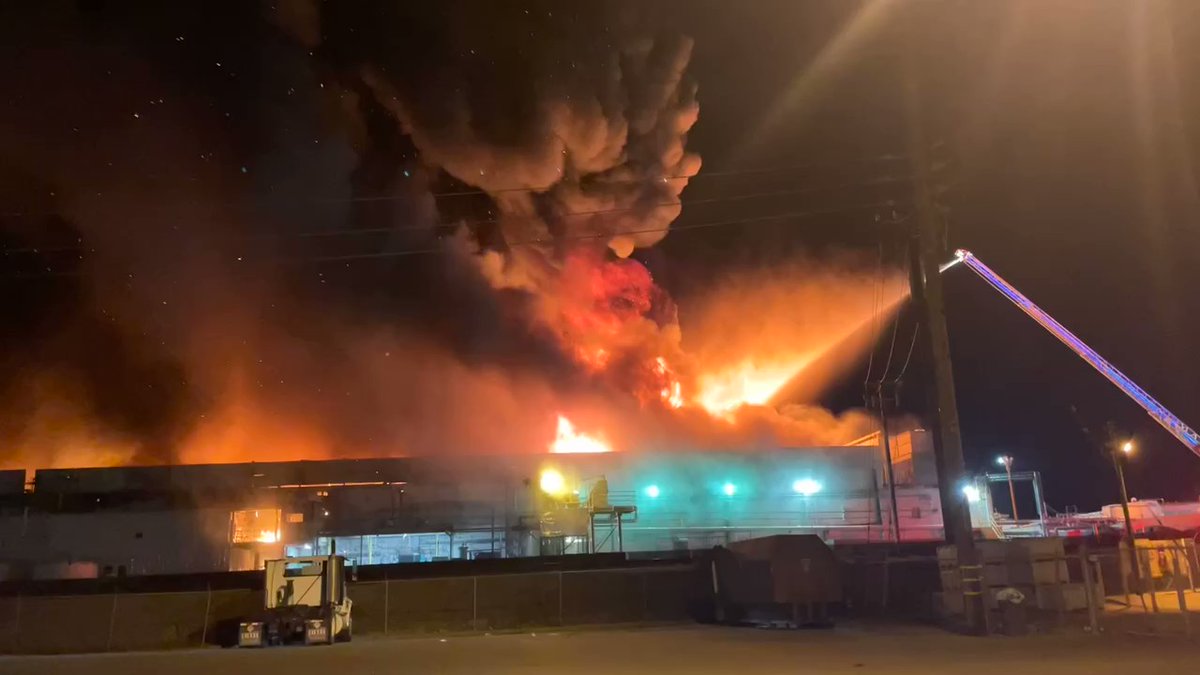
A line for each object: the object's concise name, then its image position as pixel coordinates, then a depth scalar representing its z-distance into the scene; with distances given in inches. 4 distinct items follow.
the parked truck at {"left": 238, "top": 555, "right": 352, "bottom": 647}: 845.8
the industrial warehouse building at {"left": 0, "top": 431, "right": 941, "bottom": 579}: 1555.1
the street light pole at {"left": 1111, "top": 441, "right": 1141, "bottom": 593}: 805.0
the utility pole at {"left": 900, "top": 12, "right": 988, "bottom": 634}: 740.6
